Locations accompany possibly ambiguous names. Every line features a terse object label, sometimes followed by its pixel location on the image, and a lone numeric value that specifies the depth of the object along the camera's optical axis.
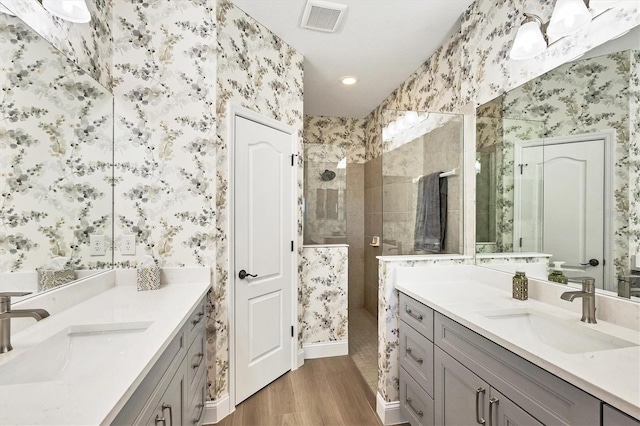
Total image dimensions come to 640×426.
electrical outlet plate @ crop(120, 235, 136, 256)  1.85
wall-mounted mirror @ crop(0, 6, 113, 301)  1.10
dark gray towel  2.21
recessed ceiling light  3.13
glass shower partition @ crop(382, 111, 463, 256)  2.16
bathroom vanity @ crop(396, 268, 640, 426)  0.80
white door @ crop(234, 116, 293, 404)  2.14
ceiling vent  2.01
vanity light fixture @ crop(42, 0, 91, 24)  1.26
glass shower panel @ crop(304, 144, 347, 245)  2.93
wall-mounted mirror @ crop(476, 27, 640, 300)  1.16
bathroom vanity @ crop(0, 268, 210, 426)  0.67
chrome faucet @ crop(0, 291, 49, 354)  0.93
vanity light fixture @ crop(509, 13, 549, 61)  1.47
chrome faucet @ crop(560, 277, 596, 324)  1.17
